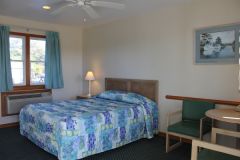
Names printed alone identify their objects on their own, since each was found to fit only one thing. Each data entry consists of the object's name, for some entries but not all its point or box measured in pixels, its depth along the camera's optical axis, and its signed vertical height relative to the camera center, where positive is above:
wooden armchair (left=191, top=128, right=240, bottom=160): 1.80 -0.70
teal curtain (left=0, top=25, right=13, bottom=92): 4.46 +0.20
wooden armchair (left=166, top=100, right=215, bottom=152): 2.96 -0.78
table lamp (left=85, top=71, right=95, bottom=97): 5.37 -0.14
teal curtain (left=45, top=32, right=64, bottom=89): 5.16 +0.23
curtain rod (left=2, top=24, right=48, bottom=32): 4.67 +1.00
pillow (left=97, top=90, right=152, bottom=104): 3.98 -0.50
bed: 2.86 -0.76
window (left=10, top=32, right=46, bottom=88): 4.79 +0.29
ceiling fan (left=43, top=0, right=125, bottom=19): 3.03 +0.98
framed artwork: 3.10 +0.42
